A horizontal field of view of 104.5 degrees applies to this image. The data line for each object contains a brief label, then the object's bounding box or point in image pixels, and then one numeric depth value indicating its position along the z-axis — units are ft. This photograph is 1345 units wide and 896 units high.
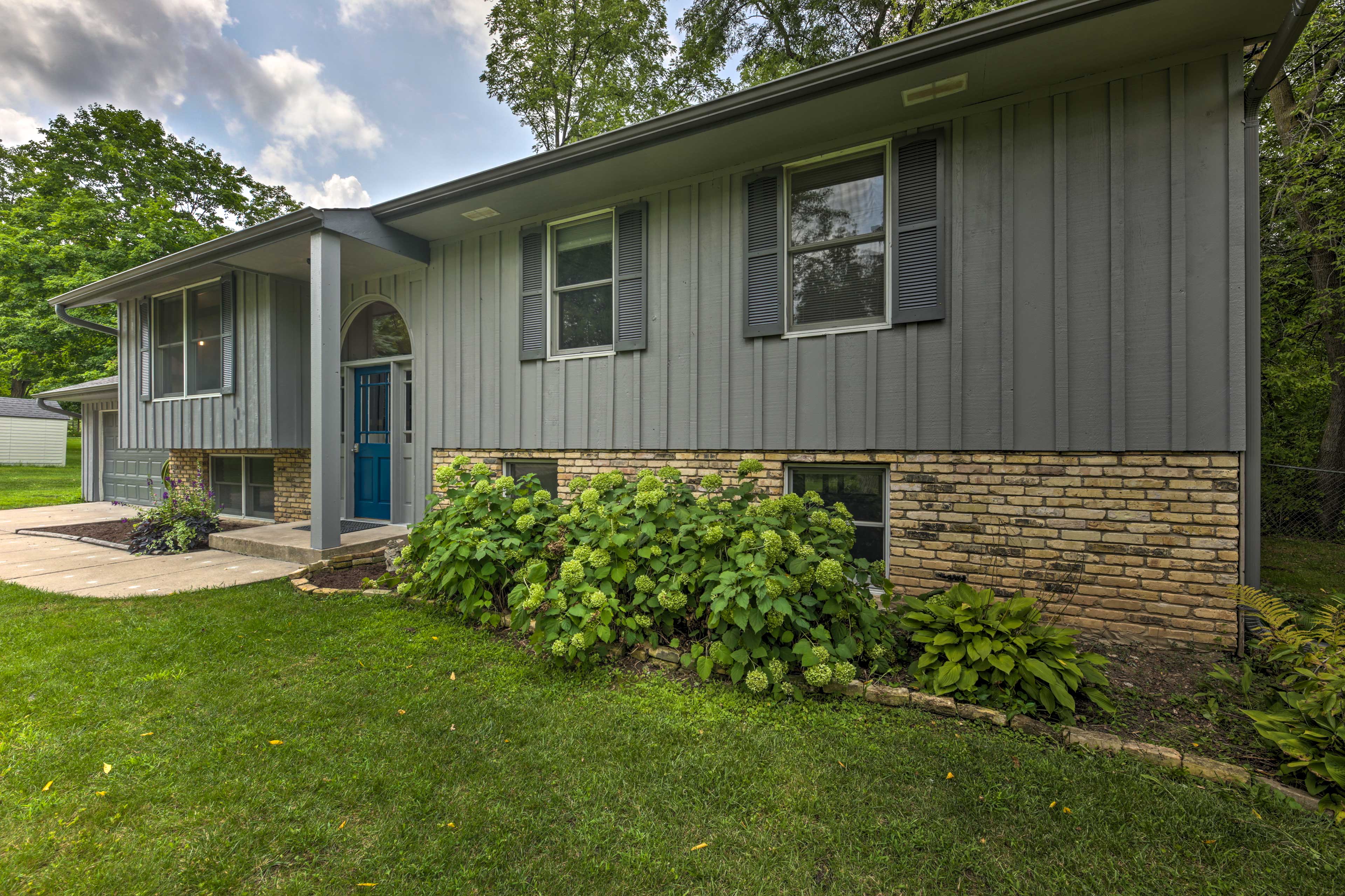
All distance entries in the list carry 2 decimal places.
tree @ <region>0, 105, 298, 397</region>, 48.52
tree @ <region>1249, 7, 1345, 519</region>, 18.75
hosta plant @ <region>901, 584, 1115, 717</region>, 7.70
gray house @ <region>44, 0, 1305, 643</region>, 10.21
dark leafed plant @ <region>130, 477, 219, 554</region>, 19.22
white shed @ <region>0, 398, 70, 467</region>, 64.03
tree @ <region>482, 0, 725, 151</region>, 35.70
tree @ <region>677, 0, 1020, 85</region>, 30.86
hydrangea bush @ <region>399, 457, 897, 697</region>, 8.25
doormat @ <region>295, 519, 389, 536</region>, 19.91
